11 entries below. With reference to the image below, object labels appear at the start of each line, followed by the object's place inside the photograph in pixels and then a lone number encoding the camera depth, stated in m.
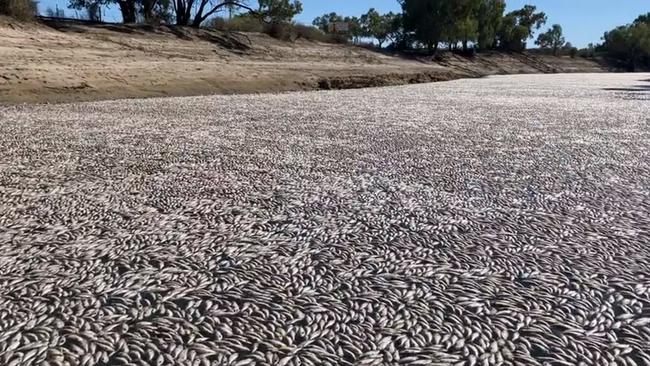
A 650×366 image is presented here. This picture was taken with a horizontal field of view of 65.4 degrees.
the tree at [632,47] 54.76
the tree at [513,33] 47.00
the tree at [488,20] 40.50
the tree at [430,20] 34.81
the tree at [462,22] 34.97
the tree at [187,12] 24.34
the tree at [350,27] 37.06
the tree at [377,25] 45.64
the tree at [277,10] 25.33
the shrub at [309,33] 27.25
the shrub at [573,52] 52.59
